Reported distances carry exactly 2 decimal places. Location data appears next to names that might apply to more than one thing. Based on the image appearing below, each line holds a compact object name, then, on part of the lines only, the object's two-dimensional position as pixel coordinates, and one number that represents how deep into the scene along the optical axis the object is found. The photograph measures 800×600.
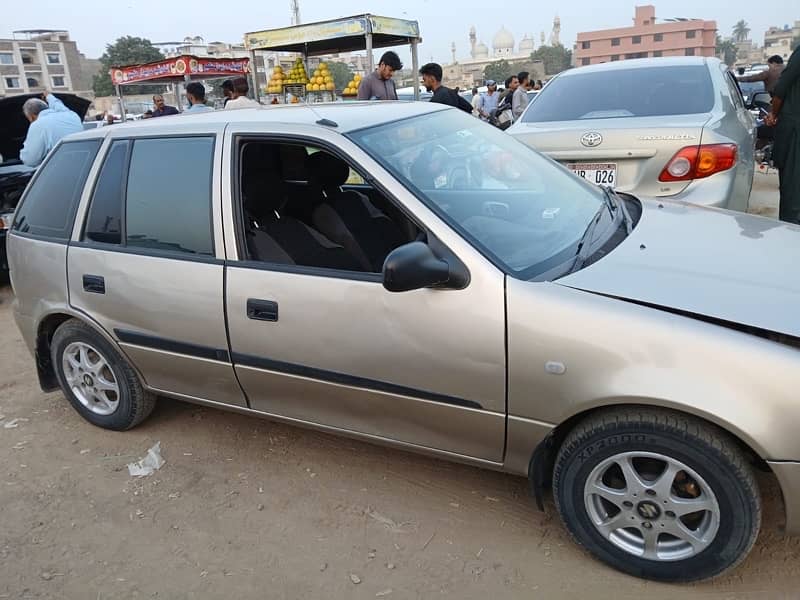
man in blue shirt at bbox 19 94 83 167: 6.54
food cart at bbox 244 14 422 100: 10.34
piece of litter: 3.26
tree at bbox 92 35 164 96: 78.69
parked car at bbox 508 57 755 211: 4.15
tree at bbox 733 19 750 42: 139.75
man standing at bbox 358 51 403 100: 7.61
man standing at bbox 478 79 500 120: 14.18
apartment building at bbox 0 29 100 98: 91.94
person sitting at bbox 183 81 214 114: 8.07
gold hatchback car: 2.06
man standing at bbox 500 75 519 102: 12.29
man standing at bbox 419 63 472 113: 7.65
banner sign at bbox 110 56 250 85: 14.71
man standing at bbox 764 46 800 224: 5.13
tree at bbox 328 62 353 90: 64.22
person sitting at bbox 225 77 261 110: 7.79
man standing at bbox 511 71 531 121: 11.09
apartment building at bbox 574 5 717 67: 87.69
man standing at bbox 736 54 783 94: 9.39
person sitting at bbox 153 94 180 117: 10.24
